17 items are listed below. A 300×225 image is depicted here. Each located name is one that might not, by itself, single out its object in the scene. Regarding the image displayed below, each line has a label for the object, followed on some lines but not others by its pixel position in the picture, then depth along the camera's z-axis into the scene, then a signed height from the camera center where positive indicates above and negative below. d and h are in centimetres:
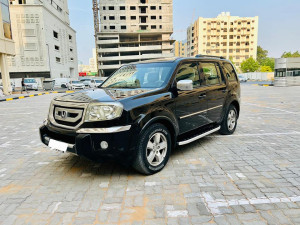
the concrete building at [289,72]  2680 +51
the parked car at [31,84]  3095 -24
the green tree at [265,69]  7975 +279
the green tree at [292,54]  8994 +902
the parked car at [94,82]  3262 -21
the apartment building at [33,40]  4575 +878
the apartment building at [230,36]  9969 +1813
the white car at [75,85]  2889 -50
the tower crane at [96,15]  9700 +2794
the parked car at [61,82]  3904 -12
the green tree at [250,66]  7751 +396
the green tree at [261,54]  10450 +1063
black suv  294 -49
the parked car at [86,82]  3202 -17
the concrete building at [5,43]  2288 +416
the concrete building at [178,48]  16338 +2295
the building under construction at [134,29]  6981 +1592
